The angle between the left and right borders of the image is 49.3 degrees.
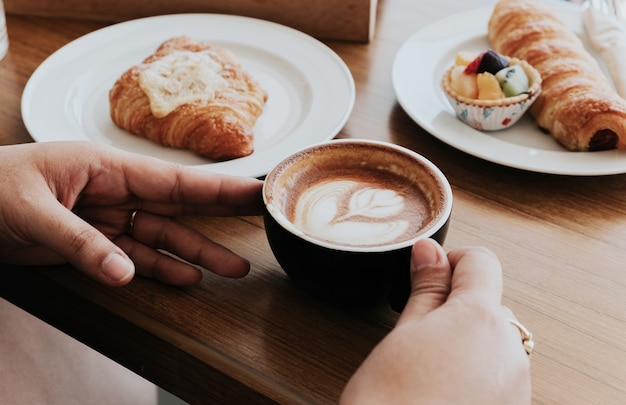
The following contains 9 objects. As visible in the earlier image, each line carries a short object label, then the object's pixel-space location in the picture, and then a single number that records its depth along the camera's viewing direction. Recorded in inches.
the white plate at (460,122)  36.4
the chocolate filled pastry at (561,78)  37.6
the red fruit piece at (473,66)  40.6
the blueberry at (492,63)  40.1
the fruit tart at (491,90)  38.8
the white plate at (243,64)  37.9
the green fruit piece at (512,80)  39.6
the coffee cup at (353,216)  24.9
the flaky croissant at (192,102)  37.3
